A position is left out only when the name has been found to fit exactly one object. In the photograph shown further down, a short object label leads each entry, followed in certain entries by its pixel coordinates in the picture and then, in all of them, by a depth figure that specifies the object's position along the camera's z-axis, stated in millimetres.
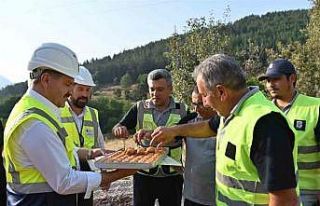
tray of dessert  1700
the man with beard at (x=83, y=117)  2757
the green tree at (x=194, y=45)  12818
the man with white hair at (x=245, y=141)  1259
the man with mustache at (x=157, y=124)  2880
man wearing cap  2224
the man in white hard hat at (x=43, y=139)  1489
